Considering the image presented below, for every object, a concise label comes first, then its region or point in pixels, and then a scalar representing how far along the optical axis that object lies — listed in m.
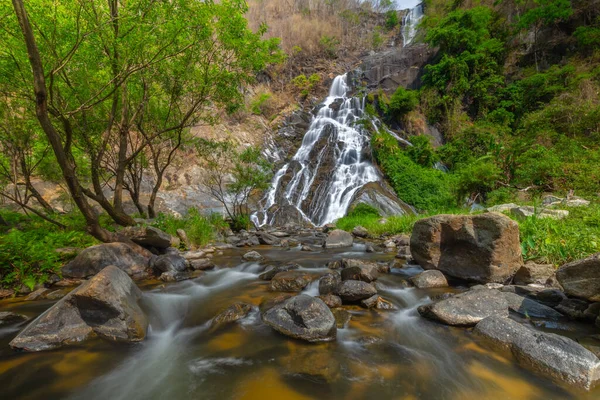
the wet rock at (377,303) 3.89
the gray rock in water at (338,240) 9.41
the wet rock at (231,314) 3.50
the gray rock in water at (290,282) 4.66
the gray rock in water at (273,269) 5.44
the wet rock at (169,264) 5.72
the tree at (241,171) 12.97
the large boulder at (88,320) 2.81
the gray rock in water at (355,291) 3.91
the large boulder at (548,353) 2.18
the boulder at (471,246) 4.39
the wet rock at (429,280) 4.68
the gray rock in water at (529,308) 3.34
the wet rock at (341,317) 3.31
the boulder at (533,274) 4.22
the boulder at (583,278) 2.85
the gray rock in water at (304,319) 2.95
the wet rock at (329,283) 4.31
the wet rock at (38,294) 4.21
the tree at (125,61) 4.67
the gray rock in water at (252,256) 7.31
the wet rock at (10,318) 3.36
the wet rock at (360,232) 11.12
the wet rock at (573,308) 3.21
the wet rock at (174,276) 5.34
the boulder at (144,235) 6.38
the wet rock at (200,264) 6.23
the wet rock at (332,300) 3.87
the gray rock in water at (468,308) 3.21
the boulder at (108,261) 5.01
